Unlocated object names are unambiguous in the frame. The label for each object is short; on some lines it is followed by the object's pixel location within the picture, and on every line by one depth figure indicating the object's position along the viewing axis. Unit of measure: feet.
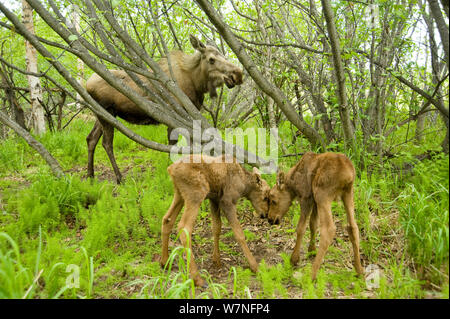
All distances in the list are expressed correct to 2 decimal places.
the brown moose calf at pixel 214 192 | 11.32
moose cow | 20.08
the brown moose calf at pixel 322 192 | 10.53
